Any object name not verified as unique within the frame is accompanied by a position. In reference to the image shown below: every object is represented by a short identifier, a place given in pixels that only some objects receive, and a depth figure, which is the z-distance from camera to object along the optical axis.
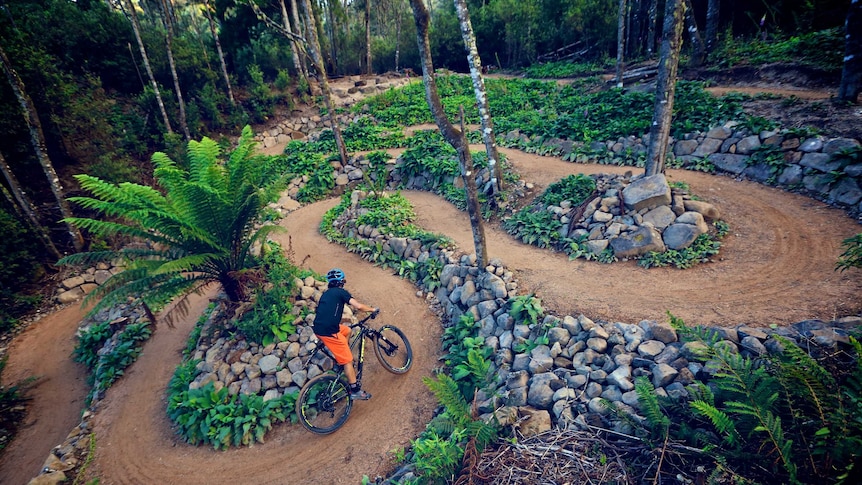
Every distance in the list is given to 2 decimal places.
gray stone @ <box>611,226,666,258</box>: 7.12
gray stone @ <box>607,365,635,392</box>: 4.40
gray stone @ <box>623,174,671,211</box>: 7.64
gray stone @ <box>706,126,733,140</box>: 9.78
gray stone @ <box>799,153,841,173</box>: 7.53
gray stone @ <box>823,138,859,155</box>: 7.47
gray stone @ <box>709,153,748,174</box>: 9.19
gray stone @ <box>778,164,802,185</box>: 8.07
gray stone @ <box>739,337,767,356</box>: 4.25
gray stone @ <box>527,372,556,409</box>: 4.61
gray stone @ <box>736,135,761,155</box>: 9.09
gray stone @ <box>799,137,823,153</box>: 7.95
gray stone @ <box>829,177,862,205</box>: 6.95
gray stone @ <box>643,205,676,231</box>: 7.41
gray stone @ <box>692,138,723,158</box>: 9.84
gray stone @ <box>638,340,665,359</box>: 4.75
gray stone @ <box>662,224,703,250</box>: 7.01
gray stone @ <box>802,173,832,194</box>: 7.50
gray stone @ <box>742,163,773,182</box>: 8.62
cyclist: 5.52
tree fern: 5.95
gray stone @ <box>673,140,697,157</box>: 10.20
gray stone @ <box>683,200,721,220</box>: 7.45
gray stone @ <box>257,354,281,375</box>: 6.47
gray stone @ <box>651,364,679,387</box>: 4.25
